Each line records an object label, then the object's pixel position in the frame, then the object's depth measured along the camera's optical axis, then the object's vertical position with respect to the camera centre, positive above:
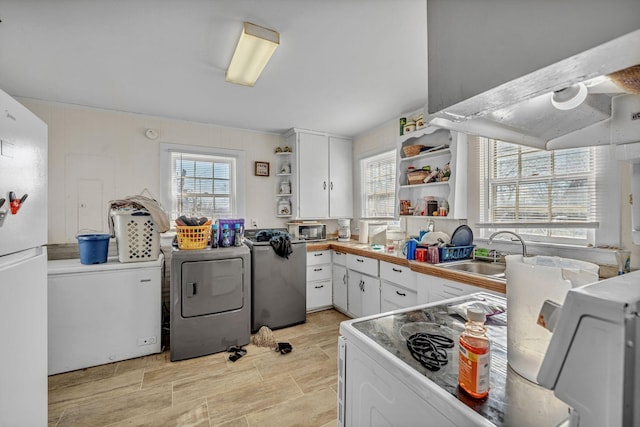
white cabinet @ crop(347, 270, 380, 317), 2.85 -0.89
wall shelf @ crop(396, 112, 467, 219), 2.58 +0.50
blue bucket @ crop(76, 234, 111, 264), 2.36 -0.31
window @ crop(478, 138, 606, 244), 1.87 +0.17
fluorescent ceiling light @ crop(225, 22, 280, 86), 1.71 +1.12
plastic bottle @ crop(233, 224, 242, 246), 2.86 -0.23
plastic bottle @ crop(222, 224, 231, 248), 2.78 -0.23
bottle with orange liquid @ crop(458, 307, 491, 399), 0.60 -0.34
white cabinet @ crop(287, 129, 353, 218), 3.83 +0.57
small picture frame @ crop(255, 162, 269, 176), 3.90 +0.65
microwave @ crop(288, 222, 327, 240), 3.73 -0.24
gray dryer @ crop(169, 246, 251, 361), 2.39 -0.80
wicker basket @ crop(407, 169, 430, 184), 2.91 +0.41
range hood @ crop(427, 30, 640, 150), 0.43 +0.24
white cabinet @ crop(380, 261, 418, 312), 2.40 -0.69
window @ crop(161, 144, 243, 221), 3.41 +0.43
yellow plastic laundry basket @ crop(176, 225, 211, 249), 2.56 -0.21
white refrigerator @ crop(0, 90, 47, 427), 1.01 -0.22
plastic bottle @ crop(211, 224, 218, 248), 2.76 -0.23
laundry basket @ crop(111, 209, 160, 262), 2.46 -0.20
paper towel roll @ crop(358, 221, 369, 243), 3.65 -0.25
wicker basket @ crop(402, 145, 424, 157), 2.95 +0.70
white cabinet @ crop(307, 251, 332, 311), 3.42 -0.85
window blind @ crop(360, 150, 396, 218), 3.62 +0.41
